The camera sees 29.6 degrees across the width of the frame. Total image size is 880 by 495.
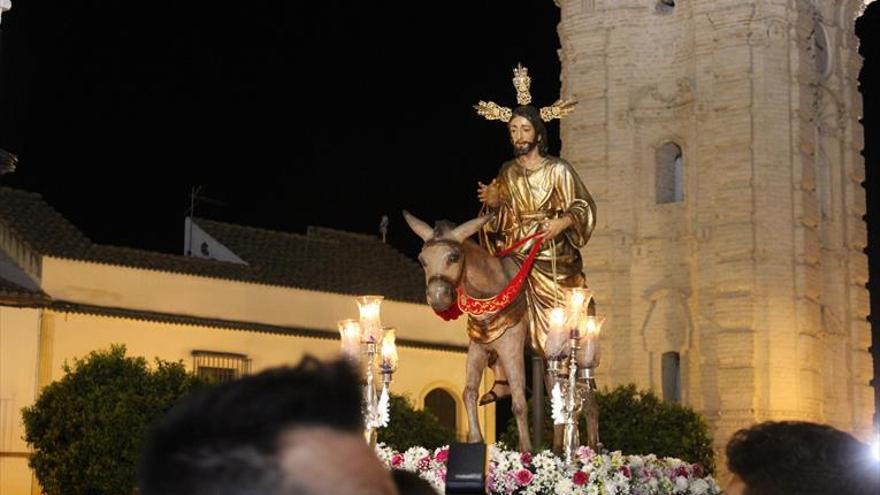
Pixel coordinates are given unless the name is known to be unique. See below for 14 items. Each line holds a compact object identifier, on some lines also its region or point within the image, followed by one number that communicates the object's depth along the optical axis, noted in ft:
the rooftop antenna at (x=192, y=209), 130.00
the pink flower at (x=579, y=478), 37.54
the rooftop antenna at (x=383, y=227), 140.15
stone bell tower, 126.93
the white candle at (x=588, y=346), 43.21
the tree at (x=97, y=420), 90.38
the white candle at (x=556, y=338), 42.14
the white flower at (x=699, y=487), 40.86
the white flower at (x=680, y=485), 40.65
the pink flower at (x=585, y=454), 38.93
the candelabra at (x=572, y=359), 41.55
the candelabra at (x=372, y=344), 42.83
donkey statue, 41.09
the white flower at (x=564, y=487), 37.11
